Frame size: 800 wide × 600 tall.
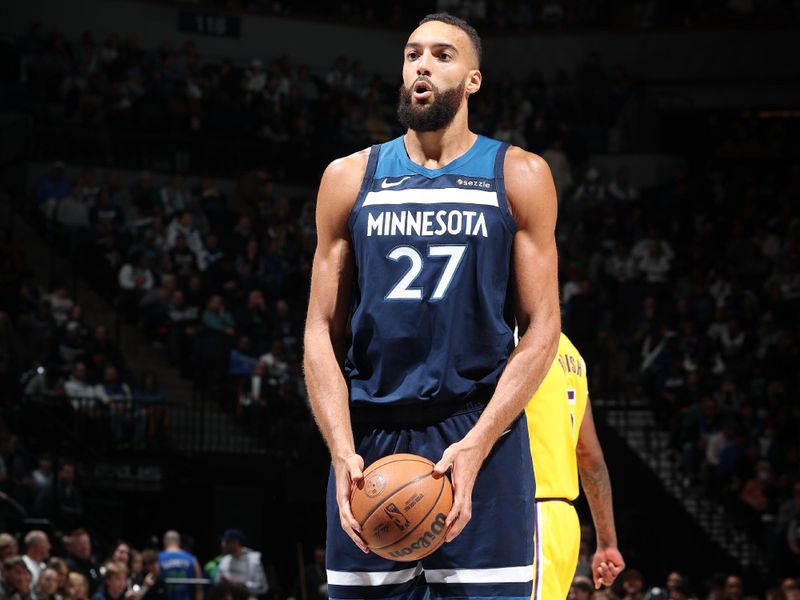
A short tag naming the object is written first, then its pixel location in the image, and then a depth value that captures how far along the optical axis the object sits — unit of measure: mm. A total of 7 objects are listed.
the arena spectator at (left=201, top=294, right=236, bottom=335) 19984
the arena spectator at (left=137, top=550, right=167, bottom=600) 13539
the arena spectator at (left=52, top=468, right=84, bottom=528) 16438
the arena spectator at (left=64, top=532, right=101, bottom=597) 14250
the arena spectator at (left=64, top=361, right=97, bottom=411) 17906
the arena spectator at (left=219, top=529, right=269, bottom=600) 15992
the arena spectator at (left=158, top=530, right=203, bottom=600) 14938
